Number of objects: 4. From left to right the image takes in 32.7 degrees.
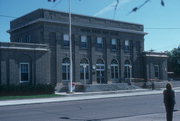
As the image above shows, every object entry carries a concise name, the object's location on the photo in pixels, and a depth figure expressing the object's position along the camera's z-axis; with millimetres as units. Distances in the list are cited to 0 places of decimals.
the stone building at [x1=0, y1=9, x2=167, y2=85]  38000
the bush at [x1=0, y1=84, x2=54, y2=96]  33812
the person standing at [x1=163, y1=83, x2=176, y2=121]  11195
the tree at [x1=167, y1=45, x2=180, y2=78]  79494
